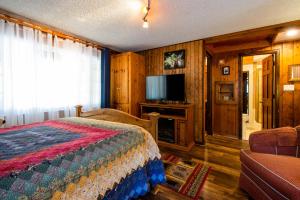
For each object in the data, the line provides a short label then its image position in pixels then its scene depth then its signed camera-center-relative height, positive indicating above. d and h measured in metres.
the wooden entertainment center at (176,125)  3.21 -0.63
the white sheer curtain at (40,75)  2.31 +0.41
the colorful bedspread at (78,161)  0.79 -0.42
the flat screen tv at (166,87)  3.52 +0.23
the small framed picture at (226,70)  3.99 +0.70
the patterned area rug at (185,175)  1.86 -1.12
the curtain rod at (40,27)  2.29 +1.21
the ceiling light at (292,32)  2.72 +1.17
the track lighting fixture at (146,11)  2.05 +1.20
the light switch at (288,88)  3.22 +0.18
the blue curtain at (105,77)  3.80 +0.50
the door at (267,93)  3.55 +0.09
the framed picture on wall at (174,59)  3.68 +0.93
